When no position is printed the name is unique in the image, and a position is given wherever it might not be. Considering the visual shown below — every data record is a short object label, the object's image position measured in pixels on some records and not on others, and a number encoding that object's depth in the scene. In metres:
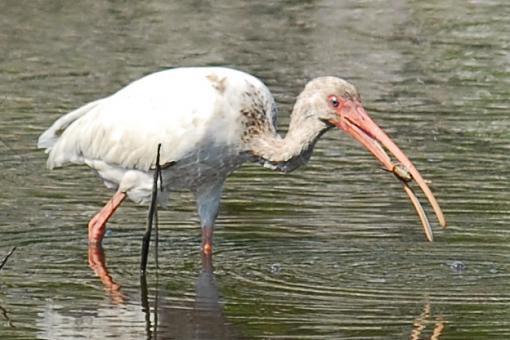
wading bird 21.12
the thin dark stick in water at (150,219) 19.50
